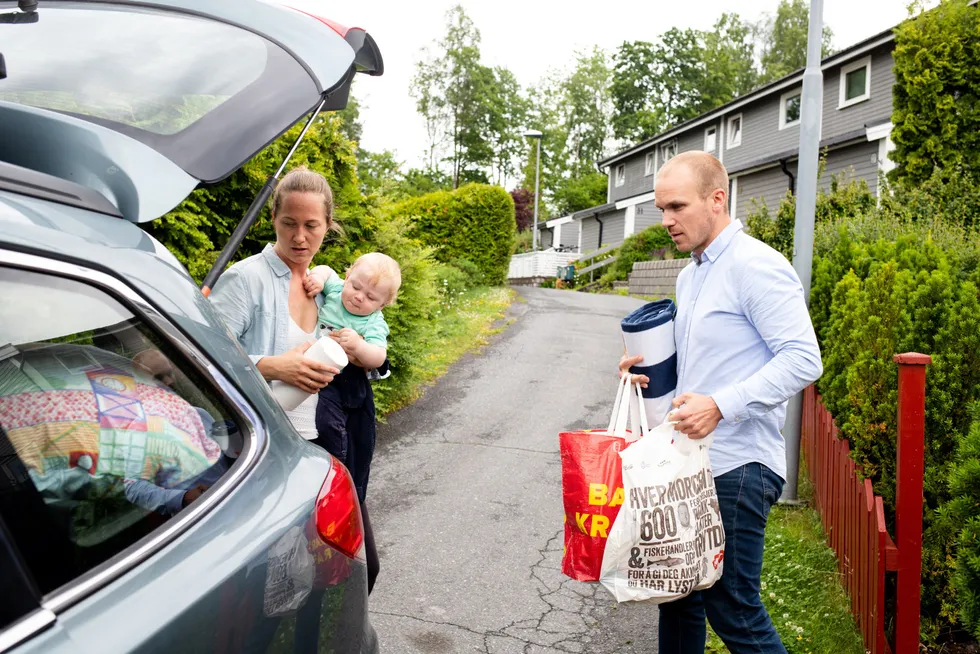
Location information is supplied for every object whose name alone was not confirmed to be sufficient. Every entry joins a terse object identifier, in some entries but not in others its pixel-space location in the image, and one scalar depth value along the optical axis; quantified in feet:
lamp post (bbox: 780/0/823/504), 18.54
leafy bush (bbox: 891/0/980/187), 52.37
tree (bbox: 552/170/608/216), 204.03
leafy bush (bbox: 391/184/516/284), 69.72
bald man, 8.50
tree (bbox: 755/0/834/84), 189.67
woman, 9.18
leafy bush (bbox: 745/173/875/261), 40.42
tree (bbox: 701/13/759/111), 199.00
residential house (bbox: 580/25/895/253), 76.28
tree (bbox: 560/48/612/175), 215.92
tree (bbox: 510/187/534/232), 194.59
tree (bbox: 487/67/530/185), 179.63
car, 4.19
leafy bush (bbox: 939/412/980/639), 8.74
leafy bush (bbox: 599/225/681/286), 100.27
